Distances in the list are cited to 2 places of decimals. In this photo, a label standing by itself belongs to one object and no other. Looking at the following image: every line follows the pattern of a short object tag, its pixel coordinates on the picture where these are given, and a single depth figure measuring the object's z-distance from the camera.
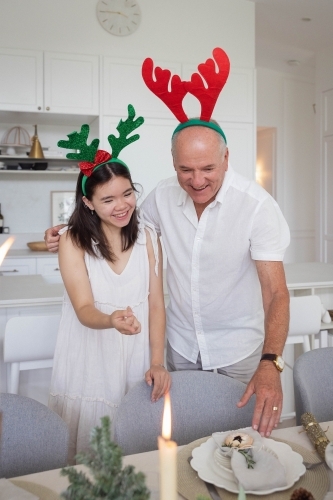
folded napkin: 0.94
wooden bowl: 4.39
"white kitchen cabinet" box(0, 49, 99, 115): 3.98
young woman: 1.61
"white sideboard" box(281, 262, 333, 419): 2.68
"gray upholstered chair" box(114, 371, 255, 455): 1.34
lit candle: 0.41
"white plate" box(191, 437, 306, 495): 0.96
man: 1.46
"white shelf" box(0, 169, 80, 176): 4.38
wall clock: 4.14
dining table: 0.97
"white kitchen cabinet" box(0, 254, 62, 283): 4.12
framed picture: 4.78
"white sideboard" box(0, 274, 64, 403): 2.24
